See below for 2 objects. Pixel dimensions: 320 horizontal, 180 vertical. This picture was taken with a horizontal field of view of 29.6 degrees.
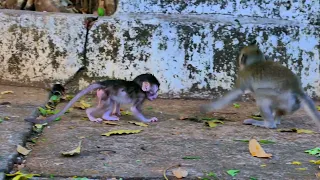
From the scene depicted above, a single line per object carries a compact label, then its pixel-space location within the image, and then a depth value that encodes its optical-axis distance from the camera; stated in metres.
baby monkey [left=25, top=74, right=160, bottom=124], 4.68
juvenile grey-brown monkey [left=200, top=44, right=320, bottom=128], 4.59
